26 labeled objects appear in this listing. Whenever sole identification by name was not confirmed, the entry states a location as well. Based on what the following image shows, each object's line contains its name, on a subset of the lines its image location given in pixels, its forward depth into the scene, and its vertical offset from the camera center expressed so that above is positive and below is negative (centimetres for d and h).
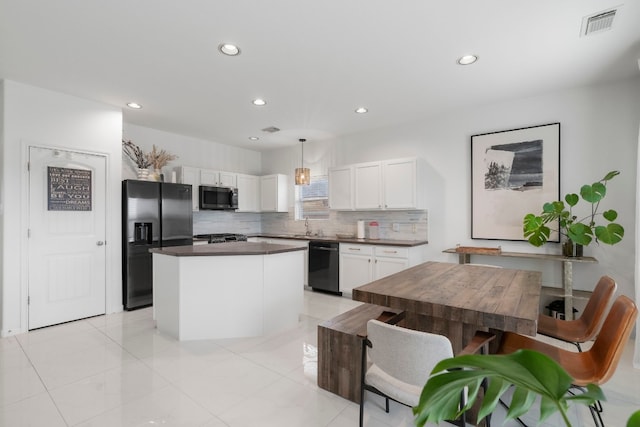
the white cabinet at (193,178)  534 +60
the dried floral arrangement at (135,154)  484 +91
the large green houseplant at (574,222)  312 -12
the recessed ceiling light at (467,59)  295 +143
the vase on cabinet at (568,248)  349 -40
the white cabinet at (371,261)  449 -70
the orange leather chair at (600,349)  157 -79
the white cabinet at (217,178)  562 +65
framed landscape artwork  382 +44
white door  358 -25
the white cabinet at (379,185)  462 +43
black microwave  549 +29
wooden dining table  163 -51
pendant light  528 +61
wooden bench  219 -99
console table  338 -55
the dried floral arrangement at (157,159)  490 +85
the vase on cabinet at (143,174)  463 +58
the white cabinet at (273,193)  636 +42
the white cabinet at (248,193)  627 +42
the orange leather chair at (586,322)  220 -84
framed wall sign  368 +30
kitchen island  323 -80
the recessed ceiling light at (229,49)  275 +144
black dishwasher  511 -87
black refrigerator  426 -19
